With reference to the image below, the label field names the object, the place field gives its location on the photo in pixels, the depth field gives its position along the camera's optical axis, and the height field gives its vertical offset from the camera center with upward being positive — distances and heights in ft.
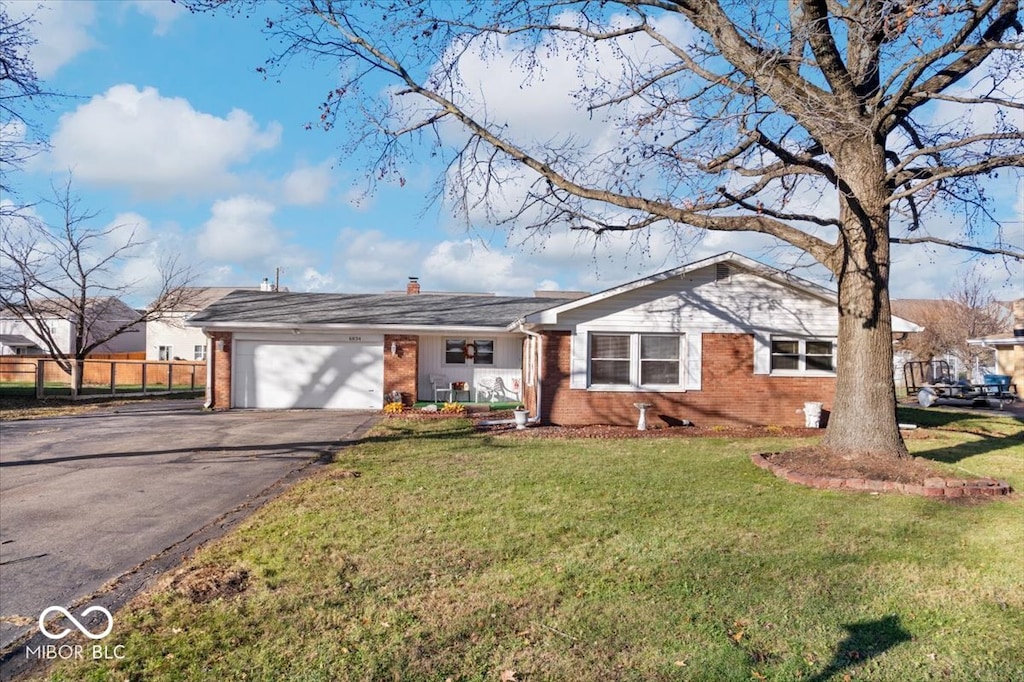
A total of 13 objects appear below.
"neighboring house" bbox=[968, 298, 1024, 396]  100.17 +2.54
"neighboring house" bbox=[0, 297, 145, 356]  169.99 +6.86
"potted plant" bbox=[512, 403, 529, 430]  52.29 -3.50
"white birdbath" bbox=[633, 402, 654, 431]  52.39 -3.49
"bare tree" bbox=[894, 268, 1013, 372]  118.42 +7.24
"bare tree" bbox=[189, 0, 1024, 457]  31.22 +10.18
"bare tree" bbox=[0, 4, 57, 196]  37.69 +15.72
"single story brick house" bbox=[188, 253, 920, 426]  54.65 +1.56
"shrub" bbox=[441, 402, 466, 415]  62.95 -3.57
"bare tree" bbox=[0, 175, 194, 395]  85.10 +7.62
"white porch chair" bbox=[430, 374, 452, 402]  74.01 -1.76
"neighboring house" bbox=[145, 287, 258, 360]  155.53 +5.11
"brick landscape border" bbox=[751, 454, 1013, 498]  28.12 -4.60
